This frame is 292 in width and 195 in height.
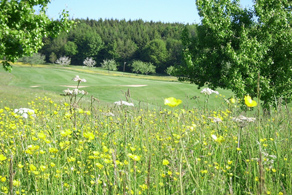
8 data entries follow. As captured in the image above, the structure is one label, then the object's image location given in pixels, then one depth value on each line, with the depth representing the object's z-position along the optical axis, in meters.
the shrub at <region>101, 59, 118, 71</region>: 85.50
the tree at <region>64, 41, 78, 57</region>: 93.97
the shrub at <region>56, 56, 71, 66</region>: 83.65
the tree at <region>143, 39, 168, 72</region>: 93.50
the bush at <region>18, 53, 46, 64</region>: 67.22
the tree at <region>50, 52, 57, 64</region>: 88.19
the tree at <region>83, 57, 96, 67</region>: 89.16
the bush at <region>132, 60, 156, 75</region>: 83.19
